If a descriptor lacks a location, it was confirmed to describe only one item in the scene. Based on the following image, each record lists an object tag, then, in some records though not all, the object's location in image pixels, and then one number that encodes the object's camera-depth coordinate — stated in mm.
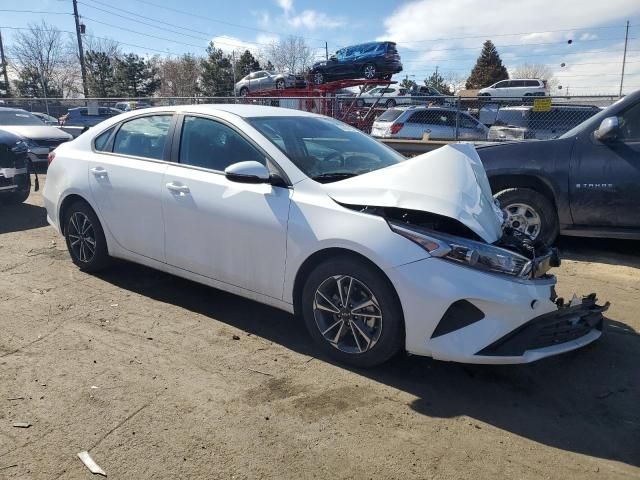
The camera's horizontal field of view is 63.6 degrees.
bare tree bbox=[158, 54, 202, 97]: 58781
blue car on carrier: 21734
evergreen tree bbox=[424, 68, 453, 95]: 66262
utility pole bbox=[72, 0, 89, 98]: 37375
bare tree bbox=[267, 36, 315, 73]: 68625
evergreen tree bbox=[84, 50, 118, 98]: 52406
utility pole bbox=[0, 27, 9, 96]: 42656
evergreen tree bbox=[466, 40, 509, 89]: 65500
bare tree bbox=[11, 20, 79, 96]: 53469
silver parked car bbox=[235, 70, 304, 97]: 26531
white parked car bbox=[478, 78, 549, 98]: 35844
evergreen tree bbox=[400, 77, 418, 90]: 36825
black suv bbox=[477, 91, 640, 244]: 5371
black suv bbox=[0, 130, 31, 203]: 7707
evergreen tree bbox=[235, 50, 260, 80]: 59984
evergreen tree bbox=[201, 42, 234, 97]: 55656
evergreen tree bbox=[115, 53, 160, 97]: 52812
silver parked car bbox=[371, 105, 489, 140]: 12719
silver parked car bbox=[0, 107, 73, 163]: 12052
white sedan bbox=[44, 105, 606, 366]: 2941
